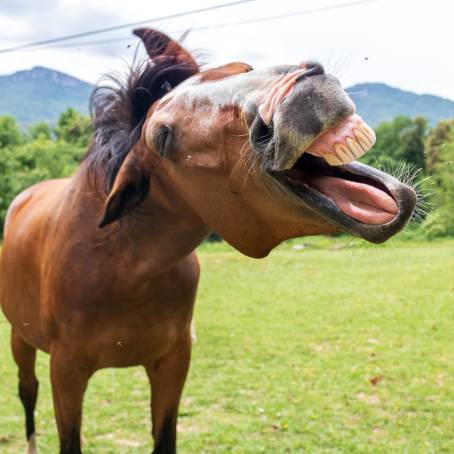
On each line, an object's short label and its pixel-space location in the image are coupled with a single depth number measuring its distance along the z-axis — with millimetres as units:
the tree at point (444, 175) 13067
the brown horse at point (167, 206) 1288
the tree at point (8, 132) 35969
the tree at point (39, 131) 43688
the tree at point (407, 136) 30109
